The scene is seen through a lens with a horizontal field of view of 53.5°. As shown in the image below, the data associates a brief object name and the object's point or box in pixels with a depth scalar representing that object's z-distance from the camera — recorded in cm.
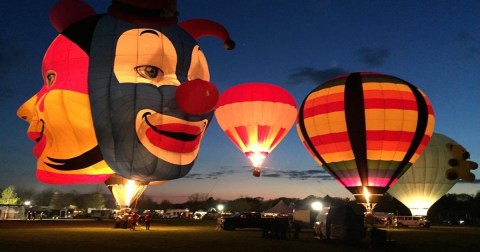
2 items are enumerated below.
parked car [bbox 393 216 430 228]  3497
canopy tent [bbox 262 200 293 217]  3647
